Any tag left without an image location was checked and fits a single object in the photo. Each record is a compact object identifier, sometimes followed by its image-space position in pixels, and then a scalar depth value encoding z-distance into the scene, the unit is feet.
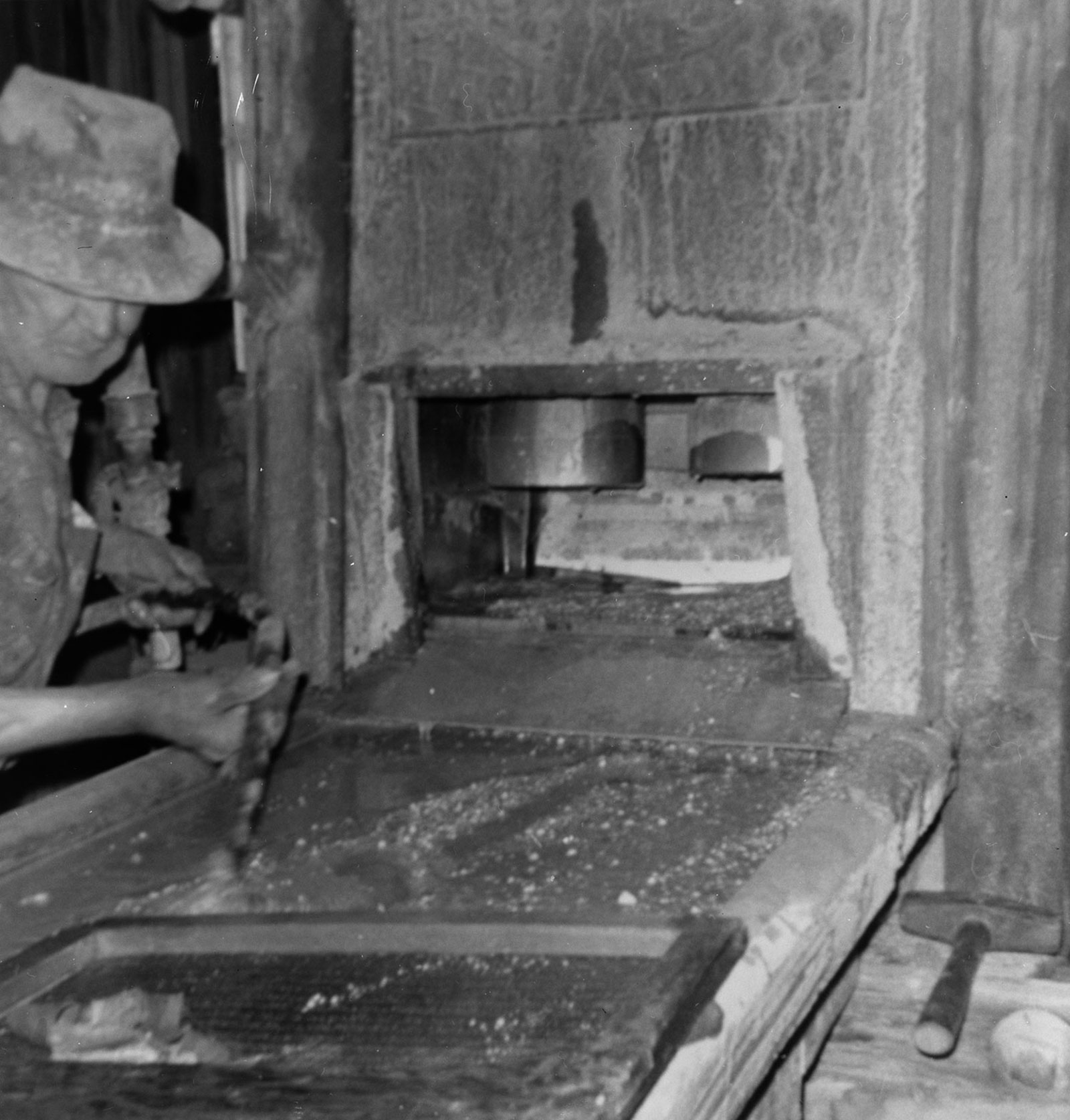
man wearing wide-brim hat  6.64
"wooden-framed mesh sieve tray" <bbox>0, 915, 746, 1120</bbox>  4.33
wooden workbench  5.01
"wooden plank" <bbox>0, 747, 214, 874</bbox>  7.11
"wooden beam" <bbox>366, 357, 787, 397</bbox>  9.18
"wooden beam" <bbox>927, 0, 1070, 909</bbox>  8.61
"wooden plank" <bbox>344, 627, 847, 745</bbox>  8.93
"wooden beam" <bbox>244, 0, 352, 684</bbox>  9.97
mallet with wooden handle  8.36
